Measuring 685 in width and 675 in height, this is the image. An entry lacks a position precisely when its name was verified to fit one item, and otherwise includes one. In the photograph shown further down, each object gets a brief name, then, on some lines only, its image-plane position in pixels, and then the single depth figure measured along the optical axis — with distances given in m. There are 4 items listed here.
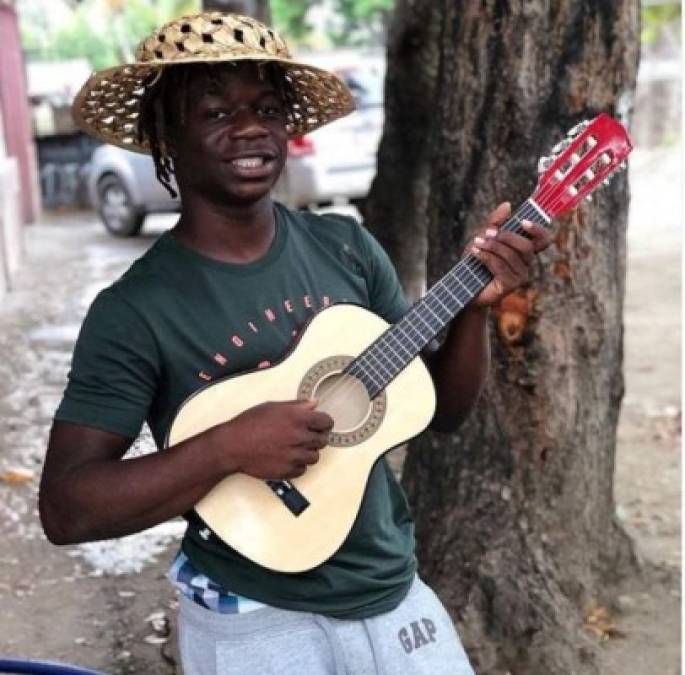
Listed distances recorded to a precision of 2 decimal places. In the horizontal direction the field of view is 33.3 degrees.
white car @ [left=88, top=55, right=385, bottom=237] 12.02
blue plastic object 2.09
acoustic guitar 1.91
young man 1.83
